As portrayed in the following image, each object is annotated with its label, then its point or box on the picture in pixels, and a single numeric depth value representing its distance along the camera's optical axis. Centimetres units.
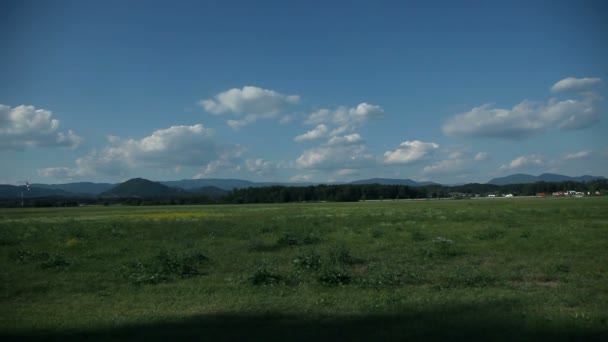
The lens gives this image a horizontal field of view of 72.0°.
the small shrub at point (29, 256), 1672
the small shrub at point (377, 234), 2269
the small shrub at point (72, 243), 2048
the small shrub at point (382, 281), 1134
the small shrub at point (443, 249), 1650
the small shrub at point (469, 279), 1136
